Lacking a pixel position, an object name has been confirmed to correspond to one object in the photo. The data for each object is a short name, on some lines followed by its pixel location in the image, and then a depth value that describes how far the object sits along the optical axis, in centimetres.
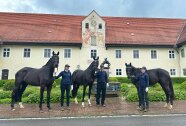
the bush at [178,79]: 2898
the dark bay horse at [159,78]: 1229
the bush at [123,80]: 2842
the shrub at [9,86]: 2014
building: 3262
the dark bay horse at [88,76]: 1227
